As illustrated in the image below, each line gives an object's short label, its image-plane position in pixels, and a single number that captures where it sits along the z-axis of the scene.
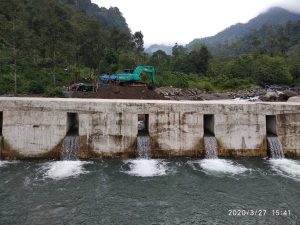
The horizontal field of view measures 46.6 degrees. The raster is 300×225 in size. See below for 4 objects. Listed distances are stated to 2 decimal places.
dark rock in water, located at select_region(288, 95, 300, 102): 28.70
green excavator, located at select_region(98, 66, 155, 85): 34.75
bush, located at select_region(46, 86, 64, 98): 34.90
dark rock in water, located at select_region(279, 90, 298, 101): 36.96
